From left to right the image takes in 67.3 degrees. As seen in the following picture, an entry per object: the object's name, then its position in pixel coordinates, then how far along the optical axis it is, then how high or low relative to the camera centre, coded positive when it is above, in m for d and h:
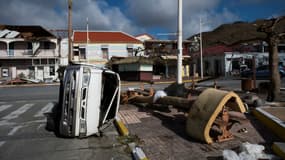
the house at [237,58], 33.07 +2.54
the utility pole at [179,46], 8.91 +1.17
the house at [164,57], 32.80 +2.78
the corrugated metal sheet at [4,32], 34.01 +6.69
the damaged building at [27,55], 33.46 +3.02
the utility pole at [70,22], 26.52 +6.54
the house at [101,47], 35.09 +4.52
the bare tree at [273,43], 8.66 +1.27
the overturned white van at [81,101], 5.33 -0.68
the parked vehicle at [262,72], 25.18 +0.24
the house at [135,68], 29.62 +0.86
